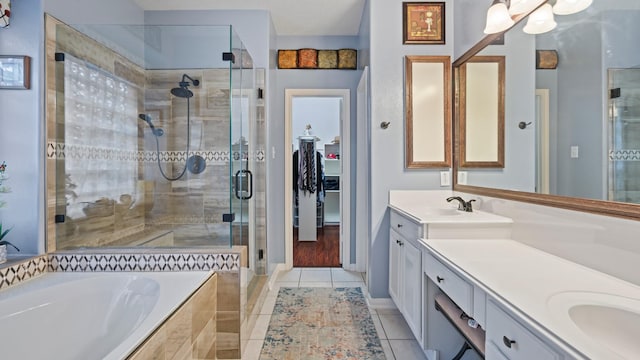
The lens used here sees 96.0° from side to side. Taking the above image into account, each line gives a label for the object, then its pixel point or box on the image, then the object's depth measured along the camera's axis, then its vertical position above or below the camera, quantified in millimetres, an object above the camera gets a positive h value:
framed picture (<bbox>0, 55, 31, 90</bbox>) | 1619 +601
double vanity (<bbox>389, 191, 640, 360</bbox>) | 774 -371
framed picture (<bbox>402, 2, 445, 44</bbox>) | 2430 +1293
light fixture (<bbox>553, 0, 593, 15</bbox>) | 1245 +775
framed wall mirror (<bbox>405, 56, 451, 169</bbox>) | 2428 +560
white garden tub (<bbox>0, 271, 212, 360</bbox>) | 1268 -636
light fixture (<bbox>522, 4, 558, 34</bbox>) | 1415 +812
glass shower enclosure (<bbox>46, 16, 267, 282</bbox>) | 1955 +319
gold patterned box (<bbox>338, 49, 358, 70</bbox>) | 3316 +1378
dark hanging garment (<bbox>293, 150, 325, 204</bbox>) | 4957 +89
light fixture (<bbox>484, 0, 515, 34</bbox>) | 1735 +991
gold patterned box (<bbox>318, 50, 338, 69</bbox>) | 3320 +1361
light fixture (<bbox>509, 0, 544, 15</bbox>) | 1527 +961
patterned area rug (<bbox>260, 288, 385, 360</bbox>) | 1880 -1126
